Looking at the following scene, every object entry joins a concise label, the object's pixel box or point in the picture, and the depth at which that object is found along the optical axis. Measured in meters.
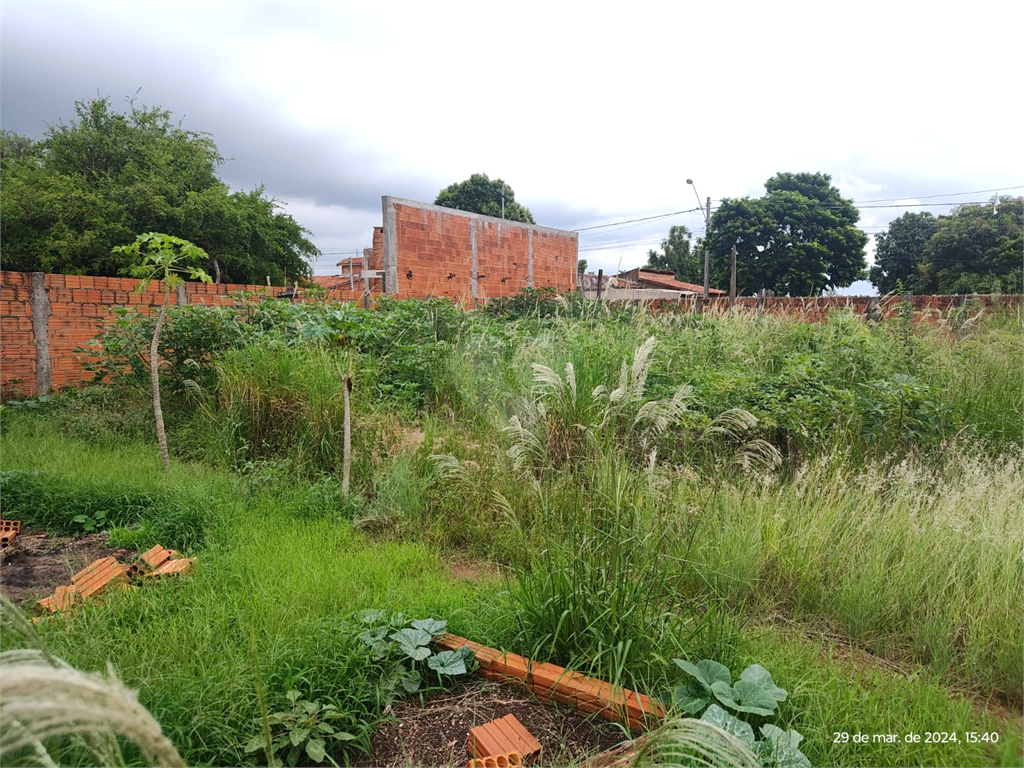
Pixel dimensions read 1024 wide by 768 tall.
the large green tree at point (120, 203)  13.60
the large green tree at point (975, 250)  23.22
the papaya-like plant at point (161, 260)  3.90
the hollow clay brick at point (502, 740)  1.47
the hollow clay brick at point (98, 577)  2.28
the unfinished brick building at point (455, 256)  13.02
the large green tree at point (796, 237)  28.62
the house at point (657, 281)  29.31
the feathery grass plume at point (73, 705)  0.50
